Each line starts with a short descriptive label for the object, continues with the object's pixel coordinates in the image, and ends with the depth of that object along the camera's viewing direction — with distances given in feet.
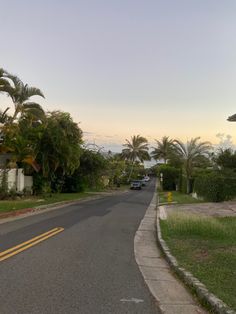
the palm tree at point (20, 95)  61.89
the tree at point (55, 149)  69.63
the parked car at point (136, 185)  144.03
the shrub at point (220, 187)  58.26
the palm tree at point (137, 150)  218.48
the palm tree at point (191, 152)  100.05
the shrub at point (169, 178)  134.84
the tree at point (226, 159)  91.56
